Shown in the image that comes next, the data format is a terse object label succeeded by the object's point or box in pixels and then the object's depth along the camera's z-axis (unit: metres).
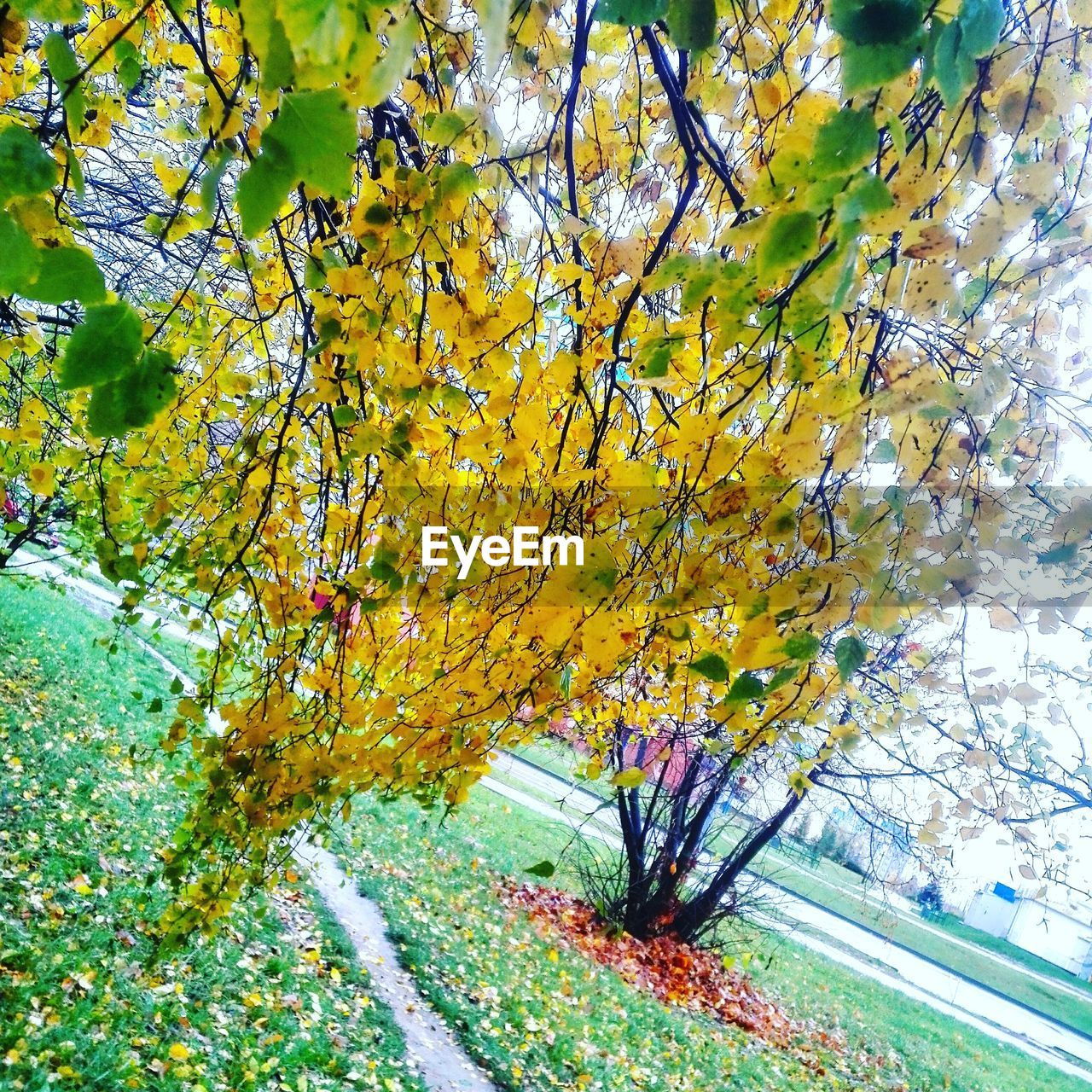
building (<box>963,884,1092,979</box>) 21.84
